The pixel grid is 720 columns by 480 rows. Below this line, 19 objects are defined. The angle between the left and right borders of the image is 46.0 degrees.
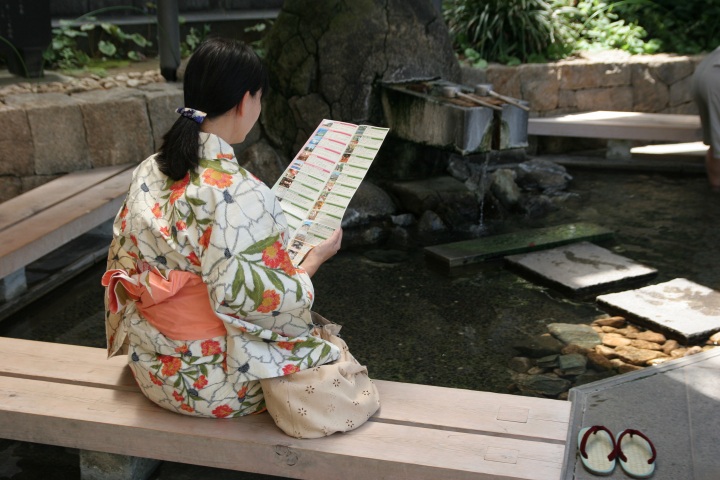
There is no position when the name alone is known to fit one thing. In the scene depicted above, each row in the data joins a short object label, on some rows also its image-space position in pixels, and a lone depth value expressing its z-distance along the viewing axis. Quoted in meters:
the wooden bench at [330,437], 2.52
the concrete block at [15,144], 5.75
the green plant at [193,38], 8.29
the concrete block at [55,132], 5.86
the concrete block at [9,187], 5.89
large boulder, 6.67
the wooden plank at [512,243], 5.53
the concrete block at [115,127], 6.08
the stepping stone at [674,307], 4.37
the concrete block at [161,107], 6.28
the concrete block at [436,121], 5.92
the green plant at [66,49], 7.44
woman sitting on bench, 2.44
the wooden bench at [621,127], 7.37
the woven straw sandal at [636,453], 2.96
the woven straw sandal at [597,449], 2.96
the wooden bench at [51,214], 4.56
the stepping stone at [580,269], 5.05
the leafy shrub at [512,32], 8.68
